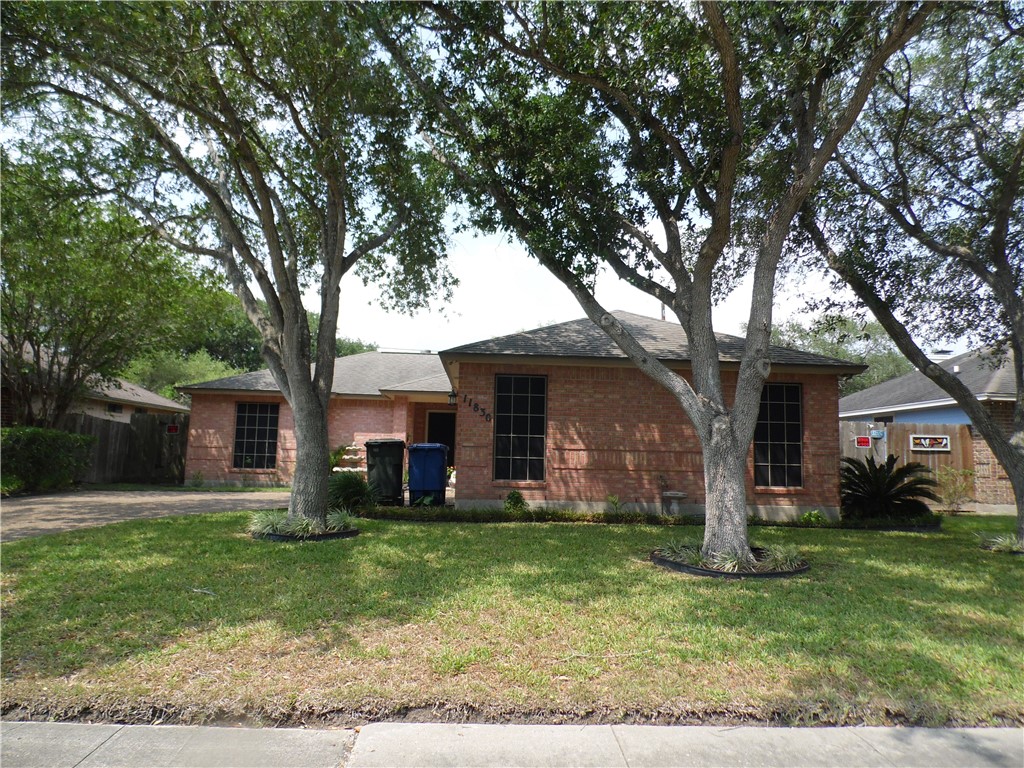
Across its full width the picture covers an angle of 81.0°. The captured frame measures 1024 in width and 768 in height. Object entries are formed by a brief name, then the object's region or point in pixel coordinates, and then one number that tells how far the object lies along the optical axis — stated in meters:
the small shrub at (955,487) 13.75
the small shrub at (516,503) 10.83
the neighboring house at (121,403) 19.61
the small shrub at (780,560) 6.81
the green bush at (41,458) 12.65
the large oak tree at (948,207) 8.88
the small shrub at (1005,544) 8.46
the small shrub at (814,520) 10.95
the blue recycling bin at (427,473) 11.48
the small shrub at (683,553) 6.89
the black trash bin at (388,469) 11.69
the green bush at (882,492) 11.37
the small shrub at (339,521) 8.55
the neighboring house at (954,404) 14.58
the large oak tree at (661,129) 7.01
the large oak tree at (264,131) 7.12
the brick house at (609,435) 11.25
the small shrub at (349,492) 10.63
